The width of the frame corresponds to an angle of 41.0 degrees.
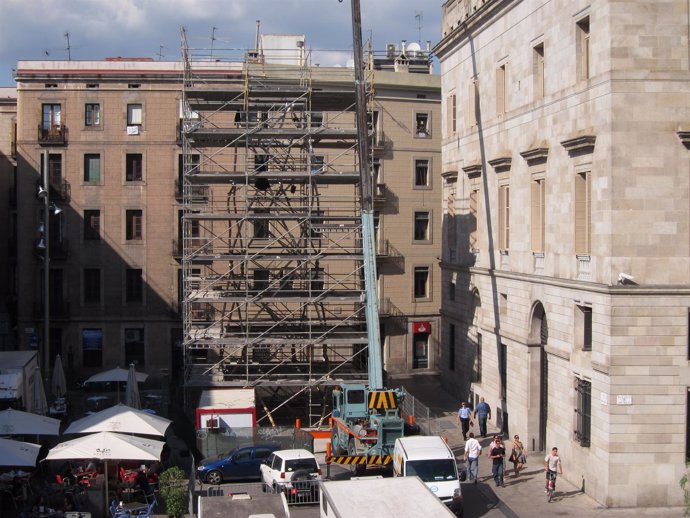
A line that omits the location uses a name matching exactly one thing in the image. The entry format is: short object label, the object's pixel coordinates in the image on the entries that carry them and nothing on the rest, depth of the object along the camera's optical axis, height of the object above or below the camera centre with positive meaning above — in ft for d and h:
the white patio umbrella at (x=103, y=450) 73.87 -17.07
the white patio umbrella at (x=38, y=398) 101.74 -17.75
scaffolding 108.47 +0.59
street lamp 106.77 +0.13
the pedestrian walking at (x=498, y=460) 83.87 -20.41
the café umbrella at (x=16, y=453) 72.18 -17.10
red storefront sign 154.92 -15.24
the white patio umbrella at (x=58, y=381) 116.98 -18.07
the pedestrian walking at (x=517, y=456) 87.30 -21.06
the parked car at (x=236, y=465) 85.61 -21.29
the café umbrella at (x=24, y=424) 82.38 -16.78
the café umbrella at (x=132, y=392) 102.42 -17.14
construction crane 85.46 -15.91
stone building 75.77 -0.22
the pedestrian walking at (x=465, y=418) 101.65 -20.04
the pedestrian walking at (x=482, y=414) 102.99 -19.96
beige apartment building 144.05 +4.61
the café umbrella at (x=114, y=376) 115.55 -17.39
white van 73.00 -18.64
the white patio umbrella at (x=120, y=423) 81.25 -16.53
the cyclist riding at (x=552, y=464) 78.89 -19.61
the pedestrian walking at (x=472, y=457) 84.33 -20.26
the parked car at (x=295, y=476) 77.92 -20.44
